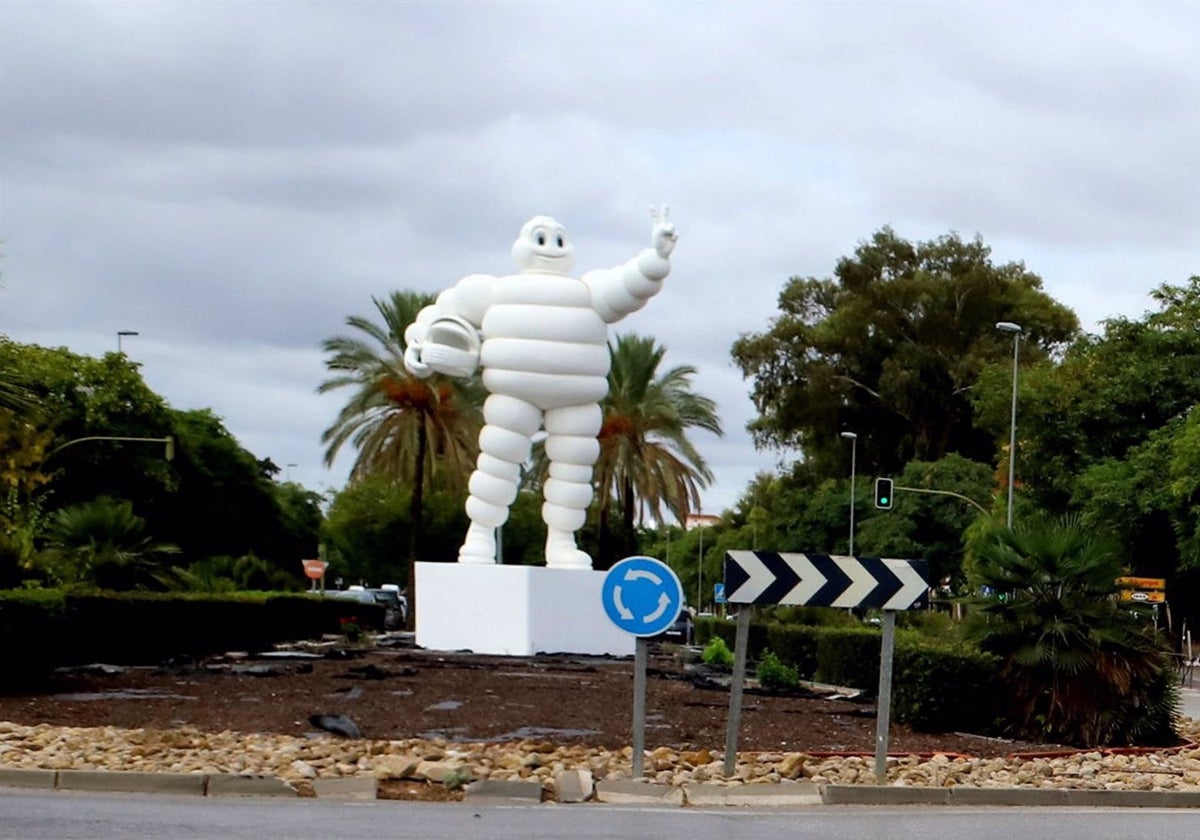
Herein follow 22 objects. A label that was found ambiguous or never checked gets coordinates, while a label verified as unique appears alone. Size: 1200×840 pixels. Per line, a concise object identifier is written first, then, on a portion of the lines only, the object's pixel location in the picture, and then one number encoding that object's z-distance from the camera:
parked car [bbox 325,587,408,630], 59.59
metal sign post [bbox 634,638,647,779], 14.65
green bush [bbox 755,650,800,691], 27.20
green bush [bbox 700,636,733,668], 35.34
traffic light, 47.81
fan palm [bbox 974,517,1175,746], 19.70
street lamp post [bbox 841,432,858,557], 71.12
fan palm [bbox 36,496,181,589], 36.03
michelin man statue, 32.22
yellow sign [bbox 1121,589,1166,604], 44.53
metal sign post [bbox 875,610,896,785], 14.91
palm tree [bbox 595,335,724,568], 48.81
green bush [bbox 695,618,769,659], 36.72
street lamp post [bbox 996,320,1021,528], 49.69
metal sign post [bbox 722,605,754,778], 15.06
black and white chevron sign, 15.10
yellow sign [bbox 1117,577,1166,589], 44.56
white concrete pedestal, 32.66
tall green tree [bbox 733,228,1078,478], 70.44
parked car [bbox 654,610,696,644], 56.66
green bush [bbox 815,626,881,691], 27.88
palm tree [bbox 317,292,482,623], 47.78
